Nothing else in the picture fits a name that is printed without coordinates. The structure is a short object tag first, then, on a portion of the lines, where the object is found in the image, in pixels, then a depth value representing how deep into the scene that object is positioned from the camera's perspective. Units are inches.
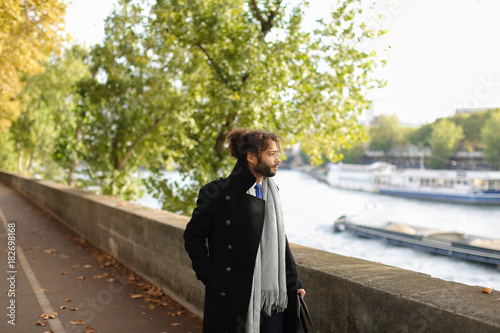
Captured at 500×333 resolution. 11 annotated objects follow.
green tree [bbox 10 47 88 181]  1370.6
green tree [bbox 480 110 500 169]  2741.1
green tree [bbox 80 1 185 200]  605.9
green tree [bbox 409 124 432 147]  3253.0
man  101.7
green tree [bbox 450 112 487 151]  2893.7
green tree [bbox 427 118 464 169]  2950.3
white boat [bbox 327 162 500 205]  2458.2
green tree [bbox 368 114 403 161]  3627.0
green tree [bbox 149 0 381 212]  442.9
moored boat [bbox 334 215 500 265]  1337.4
